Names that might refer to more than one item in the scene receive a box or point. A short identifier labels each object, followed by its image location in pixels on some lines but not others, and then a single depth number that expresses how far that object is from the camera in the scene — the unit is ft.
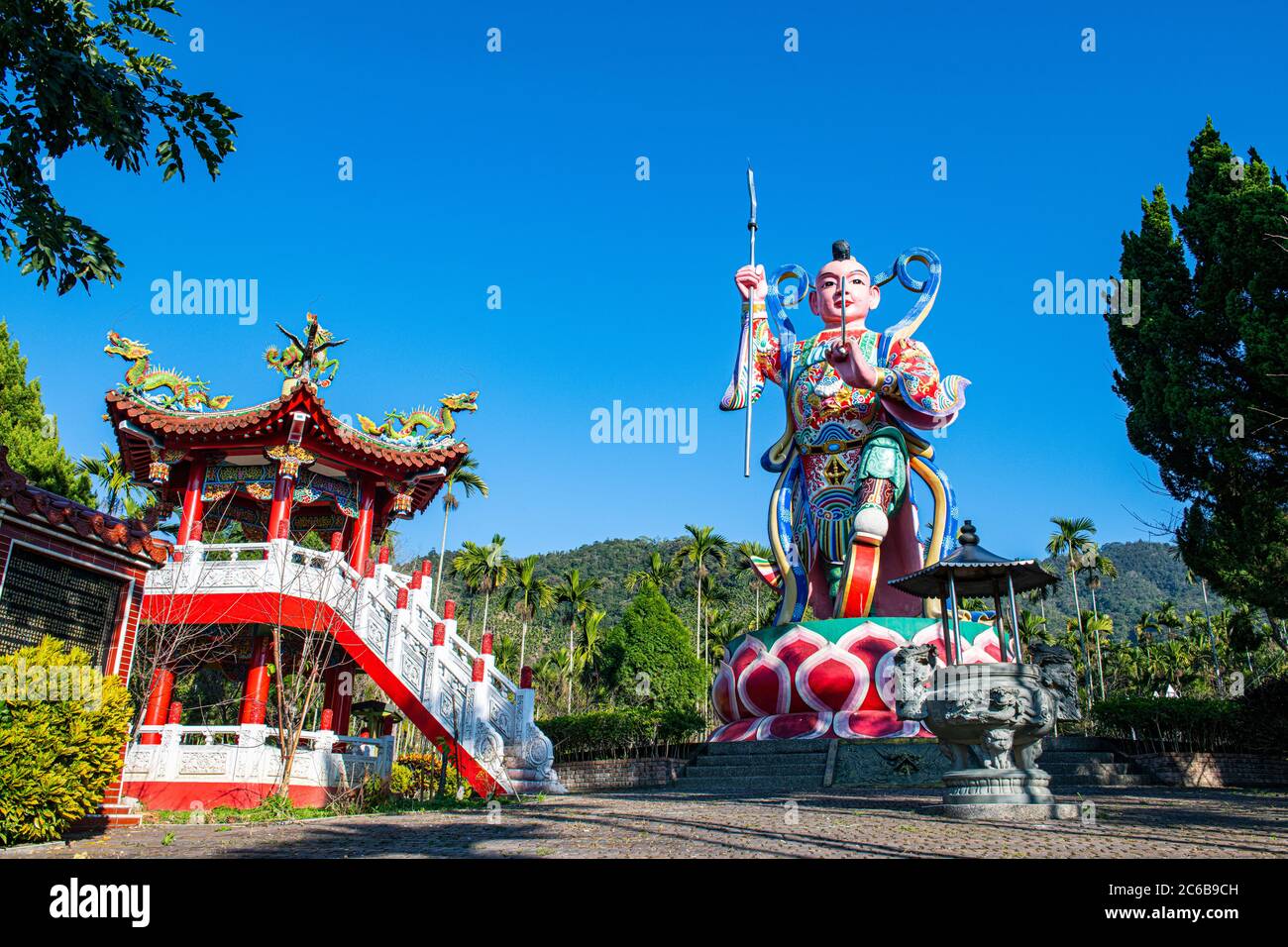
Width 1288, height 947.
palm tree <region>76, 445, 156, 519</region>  81.71
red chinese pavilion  45.47
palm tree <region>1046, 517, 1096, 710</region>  173.37
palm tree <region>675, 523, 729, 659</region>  160.76
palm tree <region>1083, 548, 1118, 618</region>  176.65
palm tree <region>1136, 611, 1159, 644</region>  203.62
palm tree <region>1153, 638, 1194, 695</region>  160.25
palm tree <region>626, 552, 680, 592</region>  170.50
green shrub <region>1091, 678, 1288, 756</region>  55.47
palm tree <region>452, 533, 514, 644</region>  158.40
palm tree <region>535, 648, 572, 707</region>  160.04
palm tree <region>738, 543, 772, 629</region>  159.08
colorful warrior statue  58.23
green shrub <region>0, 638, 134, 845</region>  22.88
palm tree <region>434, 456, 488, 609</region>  142.51
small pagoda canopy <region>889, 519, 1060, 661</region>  32.01
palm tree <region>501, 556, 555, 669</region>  157.69
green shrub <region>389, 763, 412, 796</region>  57.49
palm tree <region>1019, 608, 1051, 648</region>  157.13
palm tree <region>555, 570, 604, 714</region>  162.40
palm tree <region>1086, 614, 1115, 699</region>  173.22
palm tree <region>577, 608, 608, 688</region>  160.25
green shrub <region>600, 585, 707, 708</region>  125.39
